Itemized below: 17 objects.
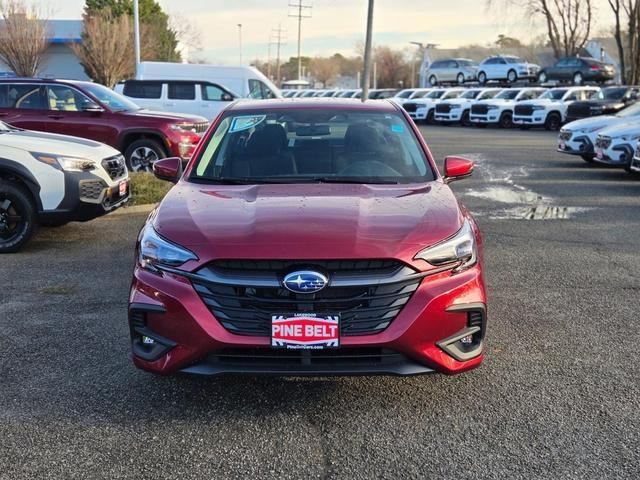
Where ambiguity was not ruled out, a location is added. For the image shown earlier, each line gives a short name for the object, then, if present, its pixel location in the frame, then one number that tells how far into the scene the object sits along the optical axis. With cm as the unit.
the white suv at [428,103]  3459
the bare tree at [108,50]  3438
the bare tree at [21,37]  2861
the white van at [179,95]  1803
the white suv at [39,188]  703
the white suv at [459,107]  3222
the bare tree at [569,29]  5025
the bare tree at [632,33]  4134
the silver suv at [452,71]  4797
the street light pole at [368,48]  2964
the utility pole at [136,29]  2942
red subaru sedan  330
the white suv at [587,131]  1453
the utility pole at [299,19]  8194
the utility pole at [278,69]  10256
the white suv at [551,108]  2741
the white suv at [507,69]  4381
